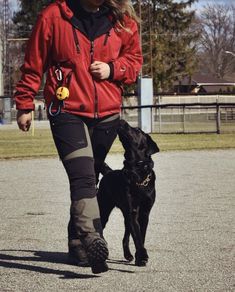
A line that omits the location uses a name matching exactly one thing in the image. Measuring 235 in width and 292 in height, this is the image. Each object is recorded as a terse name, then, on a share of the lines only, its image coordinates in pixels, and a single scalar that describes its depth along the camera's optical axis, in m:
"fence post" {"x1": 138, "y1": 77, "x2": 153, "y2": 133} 30.59
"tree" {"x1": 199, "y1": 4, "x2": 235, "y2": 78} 95.12
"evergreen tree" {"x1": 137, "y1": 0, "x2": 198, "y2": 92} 63.90
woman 5.13
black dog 5.49
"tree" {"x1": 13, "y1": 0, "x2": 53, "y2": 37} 66.12
